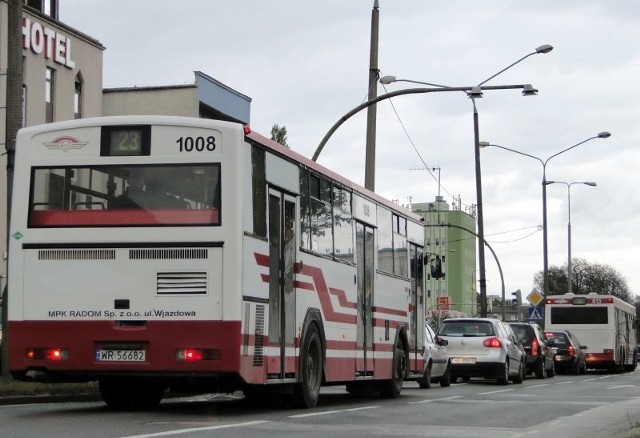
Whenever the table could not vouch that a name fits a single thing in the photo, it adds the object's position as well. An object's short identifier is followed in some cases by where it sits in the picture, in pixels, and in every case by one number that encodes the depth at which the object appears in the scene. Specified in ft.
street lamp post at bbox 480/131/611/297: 184.14
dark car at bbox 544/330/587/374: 147.84
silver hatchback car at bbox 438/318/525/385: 100.01
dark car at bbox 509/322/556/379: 124.67
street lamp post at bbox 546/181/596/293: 235.52
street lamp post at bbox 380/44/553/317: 146.00
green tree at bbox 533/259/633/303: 535.60
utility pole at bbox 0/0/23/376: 69.10
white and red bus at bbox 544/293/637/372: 166.91
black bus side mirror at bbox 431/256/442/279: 79.35
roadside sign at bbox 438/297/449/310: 237.80
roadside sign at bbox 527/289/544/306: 165.58
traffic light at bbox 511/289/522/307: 160.56
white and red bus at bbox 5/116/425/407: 45.85
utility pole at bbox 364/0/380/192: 95.09
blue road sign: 167.94
